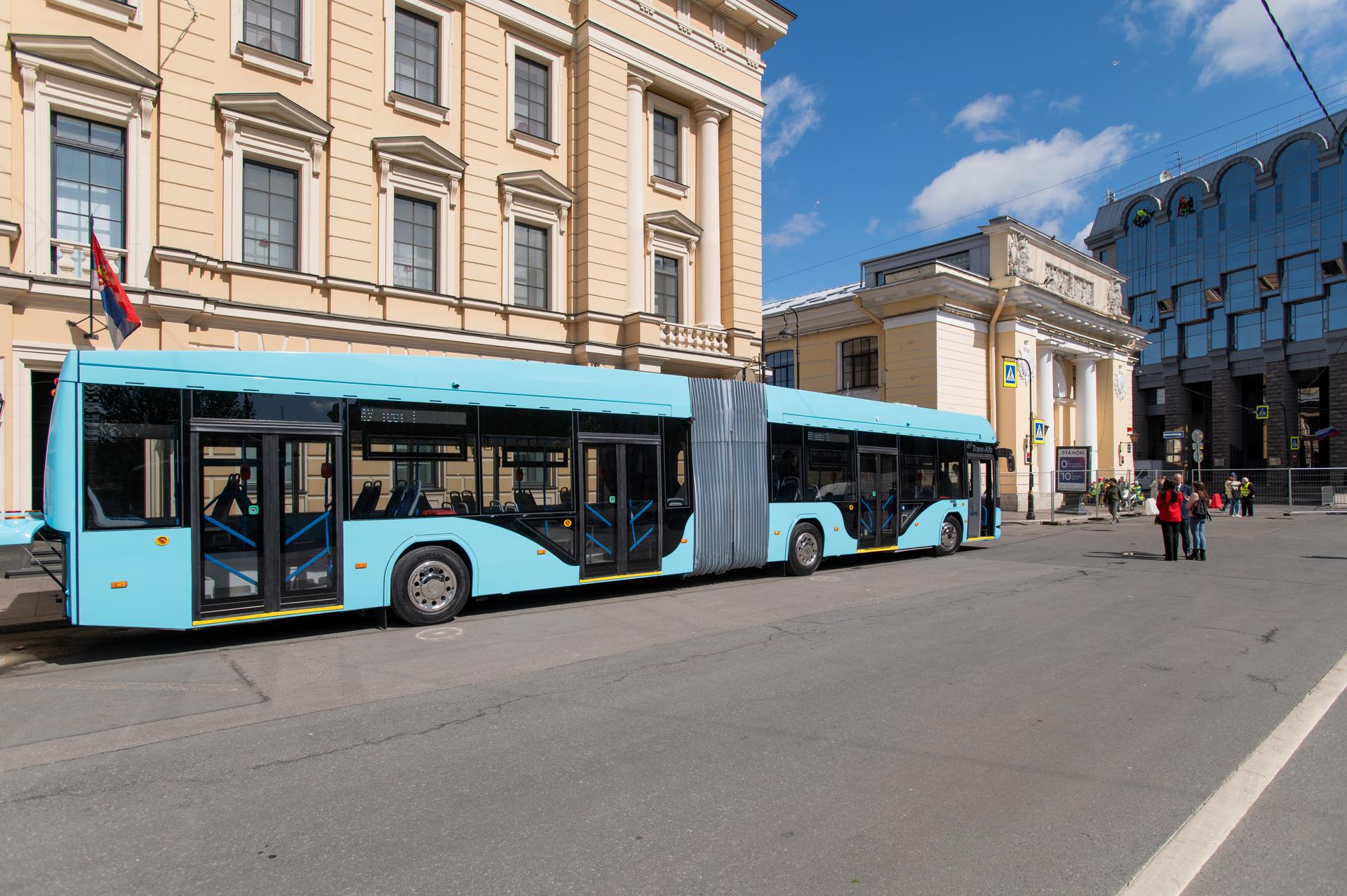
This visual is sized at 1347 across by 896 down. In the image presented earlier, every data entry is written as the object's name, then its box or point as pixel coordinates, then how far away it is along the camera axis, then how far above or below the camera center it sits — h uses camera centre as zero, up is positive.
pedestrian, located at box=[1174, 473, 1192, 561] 16.38 -1.31
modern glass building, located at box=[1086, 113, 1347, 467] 55.94 +12.72
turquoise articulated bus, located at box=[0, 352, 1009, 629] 7.77 -0.23
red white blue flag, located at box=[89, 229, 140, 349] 11.66 +2.54
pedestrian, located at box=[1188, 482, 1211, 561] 16.06 -1.25
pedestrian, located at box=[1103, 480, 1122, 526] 29.21 -1.36
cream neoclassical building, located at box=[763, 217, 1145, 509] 32.50 +5.77
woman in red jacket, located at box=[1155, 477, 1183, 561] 16.05 -1.09
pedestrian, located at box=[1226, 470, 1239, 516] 34.41 -1.50
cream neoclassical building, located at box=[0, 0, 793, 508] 12.80 +5.91
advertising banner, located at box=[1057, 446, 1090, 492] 29.92 -0.29
